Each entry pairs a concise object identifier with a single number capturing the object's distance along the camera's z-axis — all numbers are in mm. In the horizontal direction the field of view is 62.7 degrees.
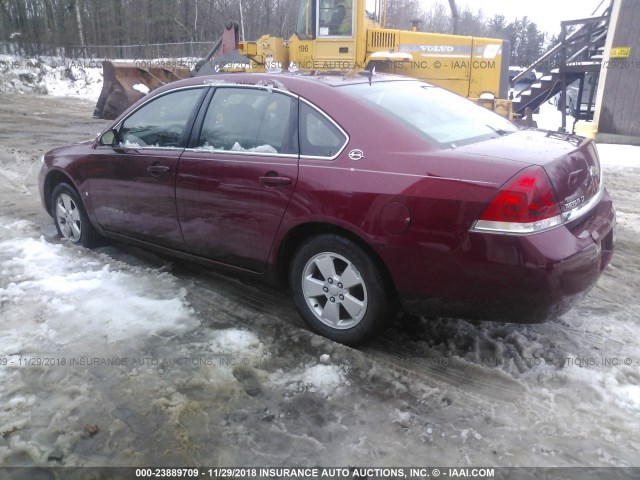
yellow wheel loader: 10333
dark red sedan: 2729
